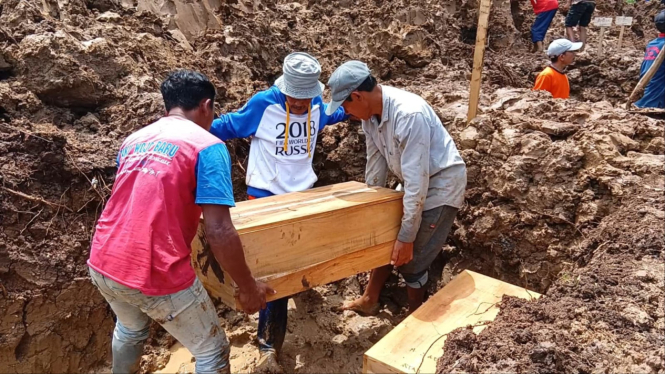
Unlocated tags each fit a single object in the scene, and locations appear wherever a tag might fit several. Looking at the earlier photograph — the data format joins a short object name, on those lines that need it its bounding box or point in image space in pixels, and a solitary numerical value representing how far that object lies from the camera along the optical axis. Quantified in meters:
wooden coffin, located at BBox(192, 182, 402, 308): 2.28
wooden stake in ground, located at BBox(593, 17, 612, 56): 6.91
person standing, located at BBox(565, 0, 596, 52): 7.57
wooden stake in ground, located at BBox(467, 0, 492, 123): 3.37
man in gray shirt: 2.59
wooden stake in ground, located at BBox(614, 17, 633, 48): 7.33
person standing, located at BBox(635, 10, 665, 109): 4.55
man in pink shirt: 1.97
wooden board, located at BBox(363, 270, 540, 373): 2.07
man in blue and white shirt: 3.06
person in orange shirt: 4.47
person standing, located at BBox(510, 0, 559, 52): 7.18
